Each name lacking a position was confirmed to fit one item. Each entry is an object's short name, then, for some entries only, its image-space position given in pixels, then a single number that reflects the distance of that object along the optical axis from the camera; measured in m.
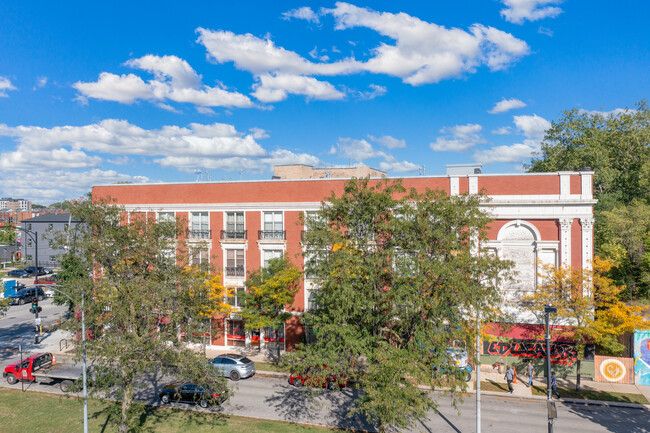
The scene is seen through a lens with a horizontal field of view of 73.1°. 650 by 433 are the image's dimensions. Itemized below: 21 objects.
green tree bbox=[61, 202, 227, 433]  19.36
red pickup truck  28.47
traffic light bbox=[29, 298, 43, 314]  39.95
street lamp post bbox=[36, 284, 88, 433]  20.00
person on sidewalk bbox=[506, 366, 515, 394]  27.63
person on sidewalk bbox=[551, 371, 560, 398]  27.14
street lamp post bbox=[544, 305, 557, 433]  17.97
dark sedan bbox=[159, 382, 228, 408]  25.14
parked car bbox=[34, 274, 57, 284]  58.48
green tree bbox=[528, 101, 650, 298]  38.72
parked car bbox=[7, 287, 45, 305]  56.53
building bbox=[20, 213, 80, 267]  89.38
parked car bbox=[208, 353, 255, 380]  30.12
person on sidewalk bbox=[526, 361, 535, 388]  28.46
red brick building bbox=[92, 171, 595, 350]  30.03
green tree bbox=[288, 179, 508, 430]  17.58
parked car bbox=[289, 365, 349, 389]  18.70
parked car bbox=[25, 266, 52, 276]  74.82
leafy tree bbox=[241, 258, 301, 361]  32.34
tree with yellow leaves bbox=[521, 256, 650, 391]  26.36
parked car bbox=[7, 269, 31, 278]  75.19
